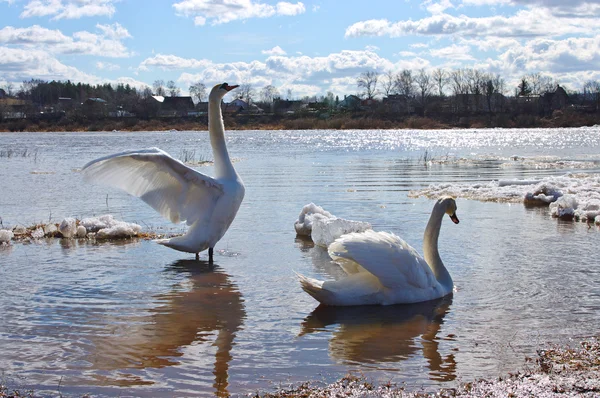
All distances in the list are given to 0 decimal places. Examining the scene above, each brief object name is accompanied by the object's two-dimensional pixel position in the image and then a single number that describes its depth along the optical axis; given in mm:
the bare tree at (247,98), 143500
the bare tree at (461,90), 116944
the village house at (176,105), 132500
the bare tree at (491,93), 110362
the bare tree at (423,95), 125775
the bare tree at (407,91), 128125
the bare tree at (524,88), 132250
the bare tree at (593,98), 104062
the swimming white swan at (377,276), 6496
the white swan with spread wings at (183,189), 8312
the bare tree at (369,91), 130625
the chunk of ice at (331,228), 9281
